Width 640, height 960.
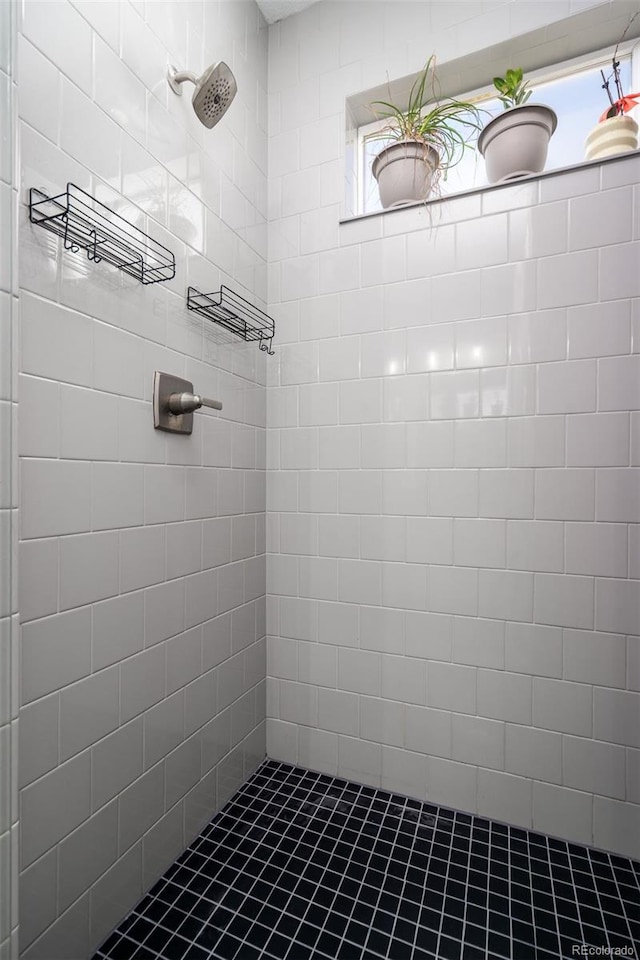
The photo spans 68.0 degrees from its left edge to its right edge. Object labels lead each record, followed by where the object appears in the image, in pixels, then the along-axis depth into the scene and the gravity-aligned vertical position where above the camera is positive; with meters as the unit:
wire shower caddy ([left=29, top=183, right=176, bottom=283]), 0.82 +0.47
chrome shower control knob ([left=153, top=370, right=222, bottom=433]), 1.08 +0.17
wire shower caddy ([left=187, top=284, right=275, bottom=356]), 1.24 +0.47
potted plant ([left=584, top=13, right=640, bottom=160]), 1.23 +0.92
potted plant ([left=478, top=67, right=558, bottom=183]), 1.26 +0.94
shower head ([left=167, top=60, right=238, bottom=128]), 1.06 +0.90
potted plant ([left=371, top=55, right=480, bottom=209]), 1.38 +1.00
